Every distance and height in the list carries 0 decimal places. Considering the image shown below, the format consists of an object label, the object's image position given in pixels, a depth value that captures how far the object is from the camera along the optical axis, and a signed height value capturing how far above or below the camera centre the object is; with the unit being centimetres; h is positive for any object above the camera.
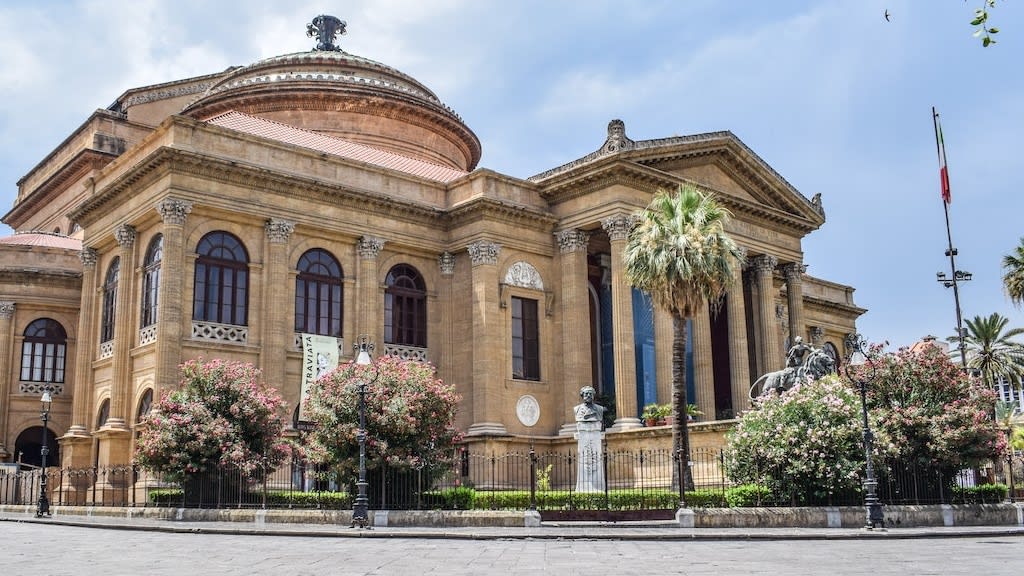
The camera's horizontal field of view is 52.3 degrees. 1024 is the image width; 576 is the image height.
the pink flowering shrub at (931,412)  2569 +141
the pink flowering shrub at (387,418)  2602 +148
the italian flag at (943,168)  3669 +1056
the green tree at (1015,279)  4049 +730
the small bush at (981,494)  2802 -70
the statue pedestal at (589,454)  3016 +58
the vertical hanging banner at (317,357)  3478 +405
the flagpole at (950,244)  3628 +786
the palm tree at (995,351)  5628 +636
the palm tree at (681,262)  3005 +607
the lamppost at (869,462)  2206 +18
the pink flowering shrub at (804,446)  2438 +60
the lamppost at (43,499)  2903 -45
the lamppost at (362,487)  2303 -20
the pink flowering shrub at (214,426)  2727 +143
